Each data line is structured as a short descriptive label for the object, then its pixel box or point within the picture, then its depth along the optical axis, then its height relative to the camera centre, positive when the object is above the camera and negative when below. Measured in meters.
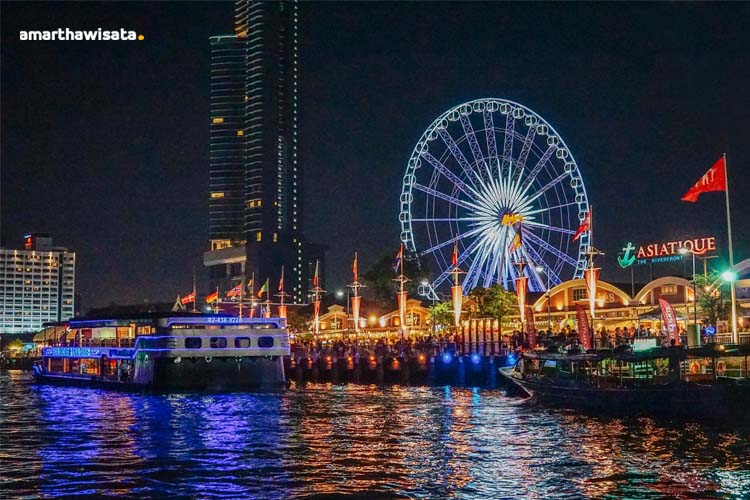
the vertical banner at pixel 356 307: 103.38 +4.50
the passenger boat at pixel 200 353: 65.19 -0.21
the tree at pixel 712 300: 74.00 +3.18
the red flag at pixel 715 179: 50.72 +8.82
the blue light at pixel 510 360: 70.94 -1.24
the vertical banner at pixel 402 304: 93.52 +4.35
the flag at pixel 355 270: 101.69 +8.53
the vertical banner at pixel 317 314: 112.62 +4.25
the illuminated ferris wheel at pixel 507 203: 85.00 +13.14
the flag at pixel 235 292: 137.38 +8.60
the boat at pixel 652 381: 40.62 -1.97
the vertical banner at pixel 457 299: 87.75 +4.38
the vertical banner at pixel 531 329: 65.88 +1.04
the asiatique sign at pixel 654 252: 87.31 +9.00
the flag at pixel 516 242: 79.25 +8.73
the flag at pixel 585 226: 75.44 +9.58
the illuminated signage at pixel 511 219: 84.06 +11.35
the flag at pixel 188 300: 129.51 +7.90
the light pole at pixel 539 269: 82.69 +6.65
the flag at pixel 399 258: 93.00 +8.90
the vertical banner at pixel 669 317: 49.78 +1.25
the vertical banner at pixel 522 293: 79.75 +4.39
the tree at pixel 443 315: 105.12 +3.46
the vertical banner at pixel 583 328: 55.61 +0.87
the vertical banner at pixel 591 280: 74.19 +5.06
